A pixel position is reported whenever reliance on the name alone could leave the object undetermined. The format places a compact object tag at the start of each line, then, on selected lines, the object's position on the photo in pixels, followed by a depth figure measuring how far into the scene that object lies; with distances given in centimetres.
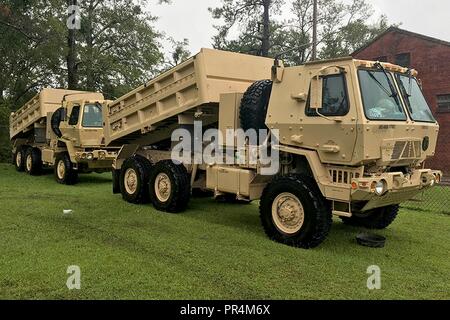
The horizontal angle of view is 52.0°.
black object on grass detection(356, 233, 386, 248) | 649
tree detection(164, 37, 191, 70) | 3769
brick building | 1844
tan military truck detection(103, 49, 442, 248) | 583
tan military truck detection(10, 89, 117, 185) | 1217
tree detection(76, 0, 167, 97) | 2227
